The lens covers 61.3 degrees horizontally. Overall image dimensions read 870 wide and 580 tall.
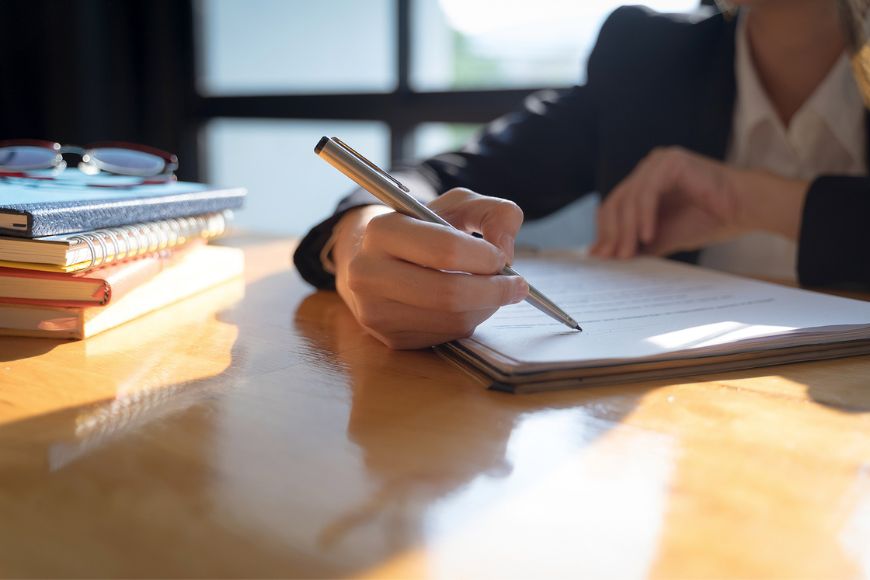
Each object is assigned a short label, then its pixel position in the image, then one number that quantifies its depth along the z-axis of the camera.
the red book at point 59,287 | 0.58
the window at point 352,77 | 2.03
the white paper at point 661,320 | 0.51
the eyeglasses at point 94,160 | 0.82
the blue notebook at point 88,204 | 0.55
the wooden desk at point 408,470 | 0.29
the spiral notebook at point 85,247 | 0.56
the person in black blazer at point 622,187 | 0.53
